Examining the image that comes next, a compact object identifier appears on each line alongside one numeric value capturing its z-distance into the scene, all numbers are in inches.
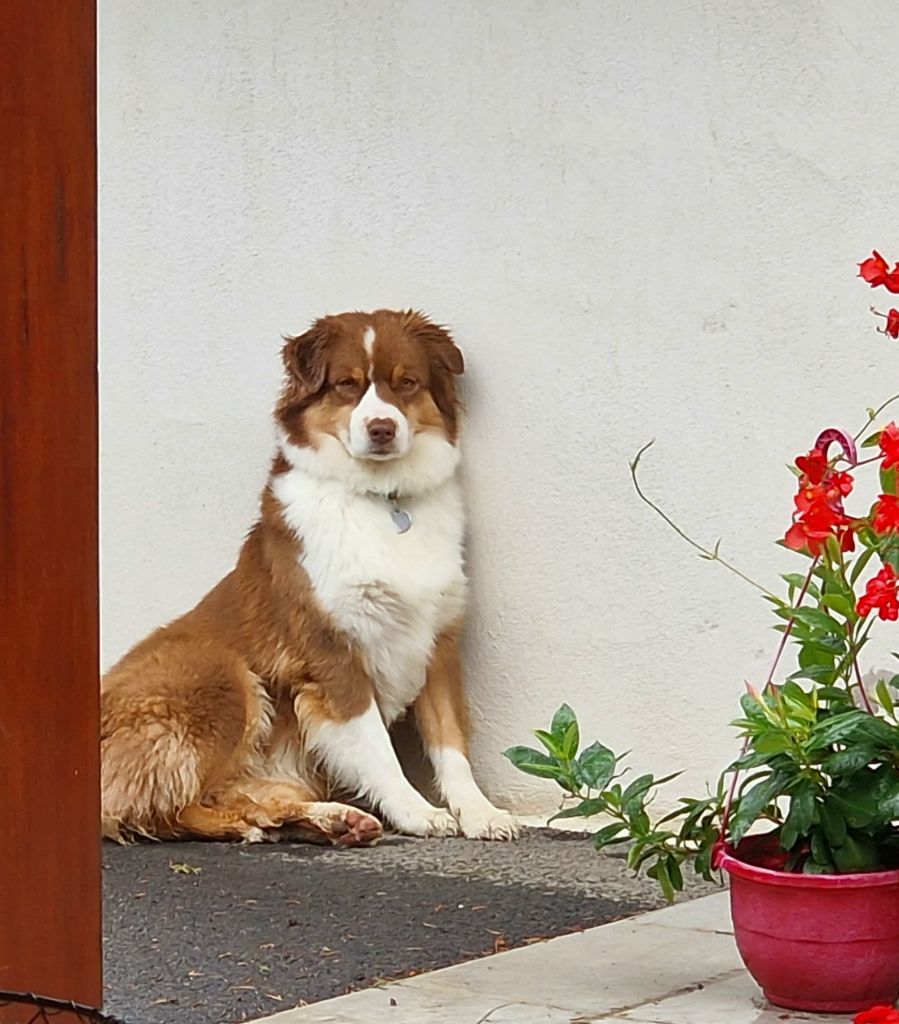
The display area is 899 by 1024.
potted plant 166.5
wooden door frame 140.8
